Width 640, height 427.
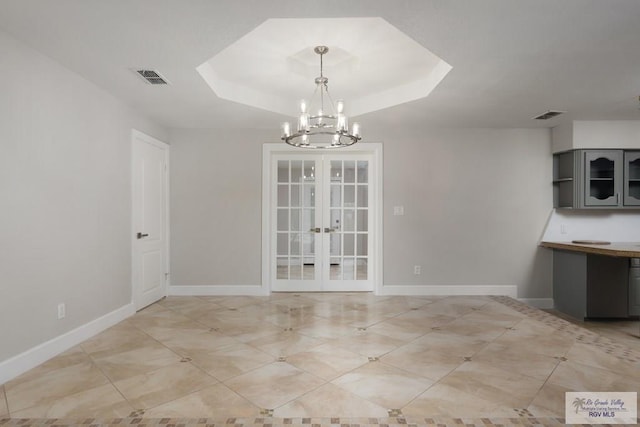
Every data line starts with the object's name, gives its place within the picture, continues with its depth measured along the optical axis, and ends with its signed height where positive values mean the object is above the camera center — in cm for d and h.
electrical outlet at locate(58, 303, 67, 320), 303 -88
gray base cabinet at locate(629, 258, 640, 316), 434 -96
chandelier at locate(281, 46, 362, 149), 311 +97
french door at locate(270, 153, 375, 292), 532 -17
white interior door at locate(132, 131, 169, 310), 426 -11
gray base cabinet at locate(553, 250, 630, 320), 437 -94
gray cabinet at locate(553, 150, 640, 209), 470 +46
